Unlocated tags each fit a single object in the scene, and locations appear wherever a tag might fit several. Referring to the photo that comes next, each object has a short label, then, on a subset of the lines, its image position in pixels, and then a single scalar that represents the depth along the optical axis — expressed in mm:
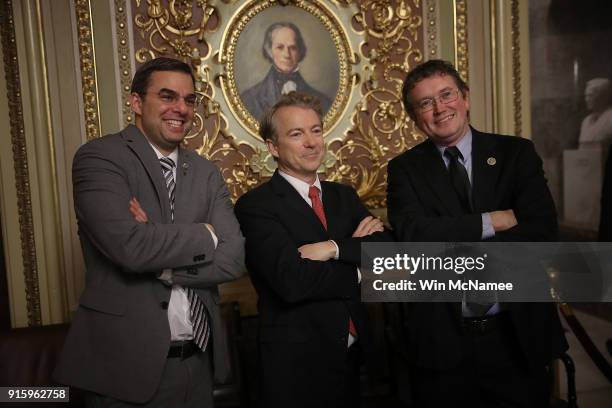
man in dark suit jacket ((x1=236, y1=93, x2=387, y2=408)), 1851
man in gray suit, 1707
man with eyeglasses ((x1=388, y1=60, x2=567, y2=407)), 1888
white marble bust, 3371
